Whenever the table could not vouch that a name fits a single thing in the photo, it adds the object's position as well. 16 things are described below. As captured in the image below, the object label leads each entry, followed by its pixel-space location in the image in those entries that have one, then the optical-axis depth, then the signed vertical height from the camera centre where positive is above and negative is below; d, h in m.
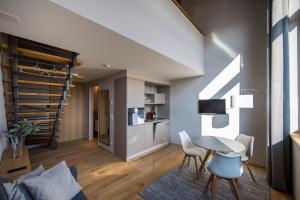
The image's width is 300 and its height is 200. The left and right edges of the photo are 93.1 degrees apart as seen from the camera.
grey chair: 1.98 -0.96
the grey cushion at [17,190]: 1.12 -0.74
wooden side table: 1.83 -0.94
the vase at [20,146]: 2.44 -0.81
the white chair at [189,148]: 2.84 -1.03
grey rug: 2.23 -1.49
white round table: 2.32 -0.78
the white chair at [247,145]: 2.66 -0.87
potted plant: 2.41 -0.55
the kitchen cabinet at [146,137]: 3.65 -1.05
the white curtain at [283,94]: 2.26 +0.10
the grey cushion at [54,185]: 1.28 -0.80
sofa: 1.06 -0.83
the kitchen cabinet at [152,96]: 4.89 +0.18
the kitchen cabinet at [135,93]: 3.68 +0.23
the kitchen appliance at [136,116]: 3.72 -0.40
